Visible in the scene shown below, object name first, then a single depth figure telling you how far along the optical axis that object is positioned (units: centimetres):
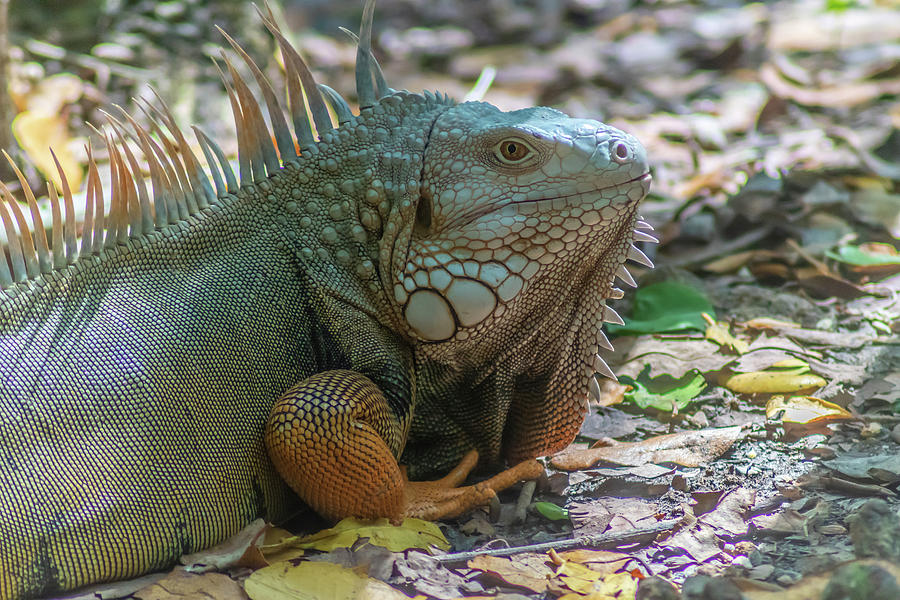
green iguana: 735
